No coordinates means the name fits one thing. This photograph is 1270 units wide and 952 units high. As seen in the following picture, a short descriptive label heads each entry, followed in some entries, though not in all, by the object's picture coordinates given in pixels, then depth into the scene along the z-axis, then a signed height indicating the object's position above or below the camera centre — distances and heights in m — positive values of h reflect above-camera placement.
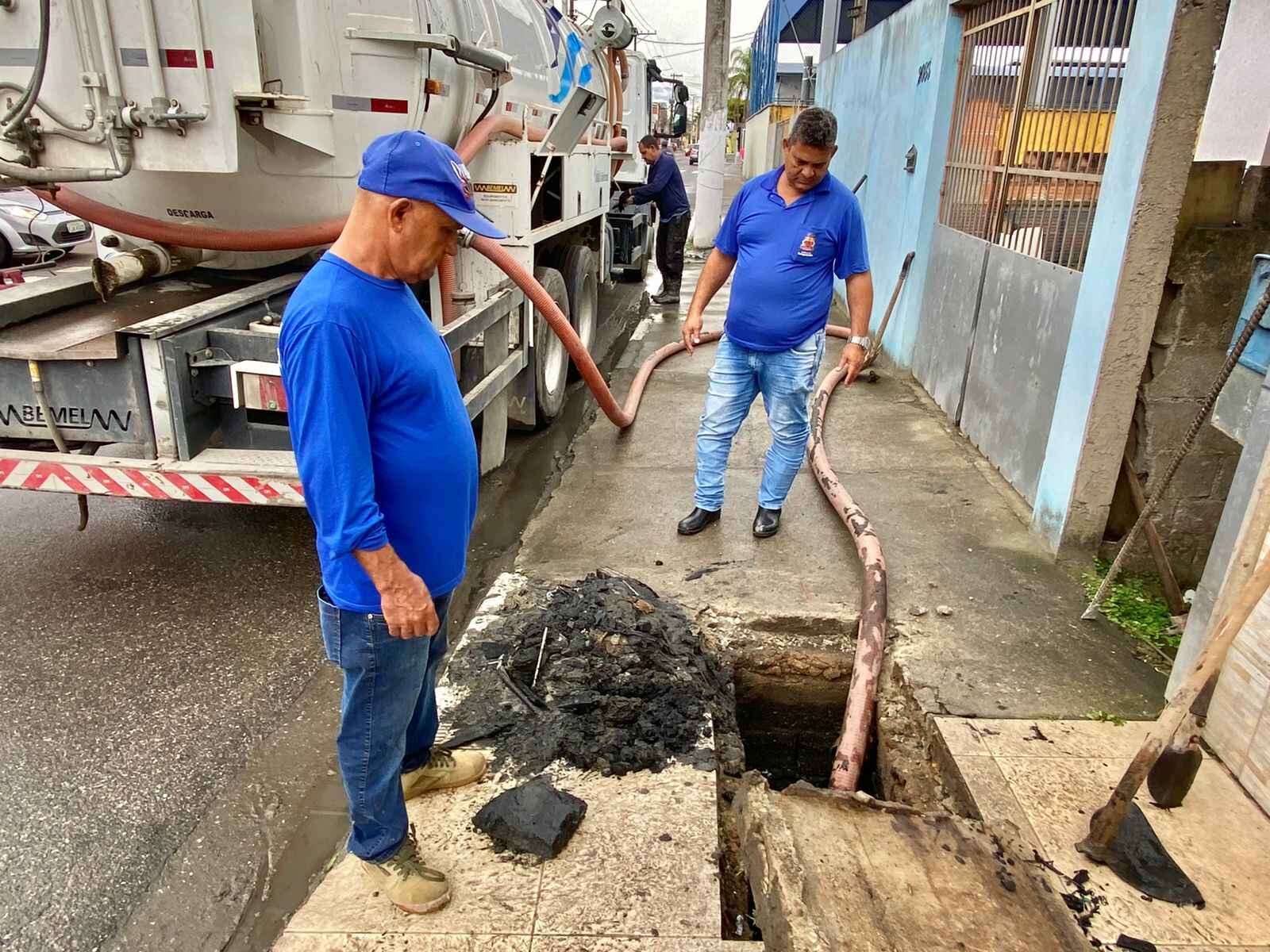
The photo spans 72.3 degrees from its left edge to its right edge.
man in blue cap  1.76 -0.64
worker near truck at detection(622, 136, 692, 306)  10.63 -0.63
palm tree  62.38 +5.54
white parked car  10.45 -1.11
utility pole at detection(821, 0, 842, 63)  15.35 +2.21
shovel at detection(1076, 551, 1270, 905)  2.22 -1.67
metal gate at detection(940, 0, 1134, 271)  4.38 +0.24
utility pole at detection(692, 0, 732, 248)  14.54 +0.85
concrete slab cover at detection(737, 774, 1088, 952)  2.10 -1.77
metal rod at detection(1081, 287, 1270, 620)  2.80 -0.94
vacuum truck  3.39 -0.21
